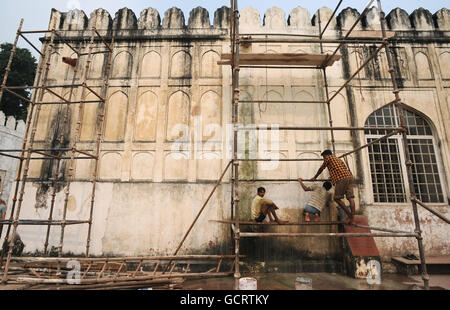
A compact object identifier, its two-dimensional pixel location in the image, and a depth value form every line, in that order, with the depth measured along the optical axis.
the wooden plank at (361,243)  5.33
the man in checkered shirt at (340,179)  5.36
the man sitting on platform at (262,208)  5.75
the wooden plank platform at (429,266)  5.45
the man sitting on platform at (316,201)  5.93
